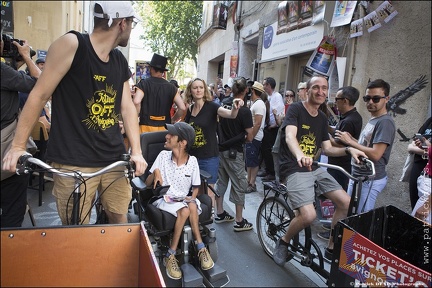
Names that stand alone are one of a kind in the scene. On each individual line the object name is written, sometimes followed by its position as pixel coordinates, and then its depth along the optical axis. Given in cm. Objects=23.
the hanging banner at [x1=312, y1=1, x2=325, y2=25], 667
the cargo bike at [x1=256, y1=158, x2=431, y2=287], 191
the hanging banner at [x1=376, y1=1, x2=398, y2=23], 495
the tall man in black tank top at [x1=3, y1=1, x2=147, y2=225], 191
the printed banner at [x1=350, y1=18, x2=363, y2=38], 543
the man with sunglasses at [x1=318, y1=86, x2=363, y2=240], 407
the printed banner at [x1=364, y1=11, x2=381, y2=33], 516
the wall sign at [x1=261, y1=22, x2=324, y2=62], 701
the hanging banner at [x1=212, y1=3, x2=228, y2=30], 1421
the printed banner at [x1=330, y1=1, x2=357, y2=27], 571
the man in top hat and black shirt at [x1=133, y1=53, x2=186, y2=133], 446
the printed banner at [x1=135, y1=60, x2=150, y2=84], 1092
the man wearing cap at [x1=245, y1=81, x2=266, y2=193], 531
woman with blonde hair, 399
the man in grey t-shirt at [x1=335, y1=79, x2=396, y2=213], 317
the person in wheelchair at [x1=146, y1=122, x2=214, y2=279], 301
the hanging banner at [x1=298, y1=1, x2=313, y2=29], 722
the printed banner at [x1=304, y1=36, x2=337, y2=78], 625
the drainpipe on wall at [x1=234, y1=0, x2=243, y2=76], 1254
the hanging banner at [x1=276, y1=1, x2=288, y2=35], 834
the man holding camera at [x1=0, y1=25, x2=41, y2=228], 215
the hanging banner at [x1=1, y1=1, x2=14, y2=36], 612
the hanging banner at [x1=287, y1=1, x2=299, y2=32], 780
